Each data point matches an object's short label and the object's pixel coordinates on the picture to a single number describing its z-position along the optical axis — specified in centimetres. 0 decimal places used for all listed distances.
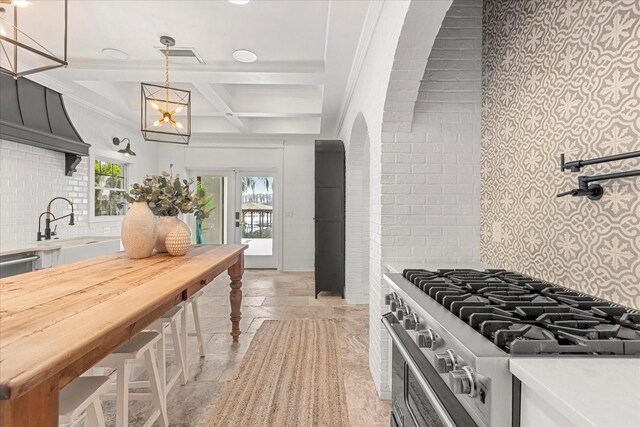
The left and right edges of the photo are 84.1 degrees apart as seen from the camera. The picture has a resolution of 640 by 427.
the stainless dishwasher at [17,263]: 285
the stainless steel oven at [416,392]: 98
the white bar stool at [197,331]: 256
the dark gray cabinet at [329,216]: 493
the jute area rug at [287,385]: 211
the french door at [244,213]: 729
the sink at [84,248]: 341
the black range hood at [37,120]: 345
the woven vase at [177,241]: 241
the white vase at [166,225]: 247
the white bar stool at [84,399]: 116
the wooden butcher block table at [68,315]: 78
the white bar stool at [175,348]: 206
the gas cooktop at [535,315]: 82
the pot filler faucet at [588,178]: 126
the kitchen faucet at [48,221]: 387
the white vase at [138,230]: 221
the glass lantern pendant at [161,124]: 312
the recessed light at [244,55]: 349
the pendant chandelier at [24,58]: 171
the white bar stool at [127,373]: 157
